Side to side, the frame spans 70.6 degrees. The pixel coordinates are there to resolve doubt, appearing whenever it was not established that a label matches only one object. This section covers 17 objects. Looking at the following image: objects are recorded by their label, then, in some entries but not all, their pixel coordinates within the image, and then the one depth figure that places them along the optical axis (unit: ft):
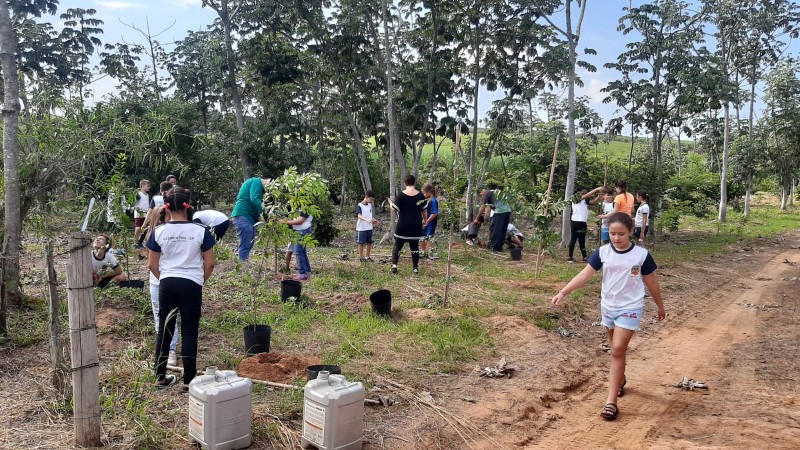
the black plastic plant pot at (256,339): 18.33
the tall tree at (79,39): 75.05
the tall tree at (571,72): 45.68
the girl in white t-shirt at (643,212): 39.01
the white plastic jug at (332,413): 12.00
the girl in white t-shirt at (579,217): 38.83
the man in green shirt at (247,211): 28.61
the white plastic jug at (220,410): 11.91
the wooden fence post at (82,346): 11.84
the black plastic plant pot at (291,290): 24.85
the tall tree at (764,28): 74.69
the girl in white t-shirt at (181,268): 14.82
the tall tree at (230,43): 55.42
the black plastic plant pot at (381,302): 23.36
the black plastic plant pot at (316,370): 15.29
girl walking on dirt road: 14.97
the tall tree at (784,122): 90.07
